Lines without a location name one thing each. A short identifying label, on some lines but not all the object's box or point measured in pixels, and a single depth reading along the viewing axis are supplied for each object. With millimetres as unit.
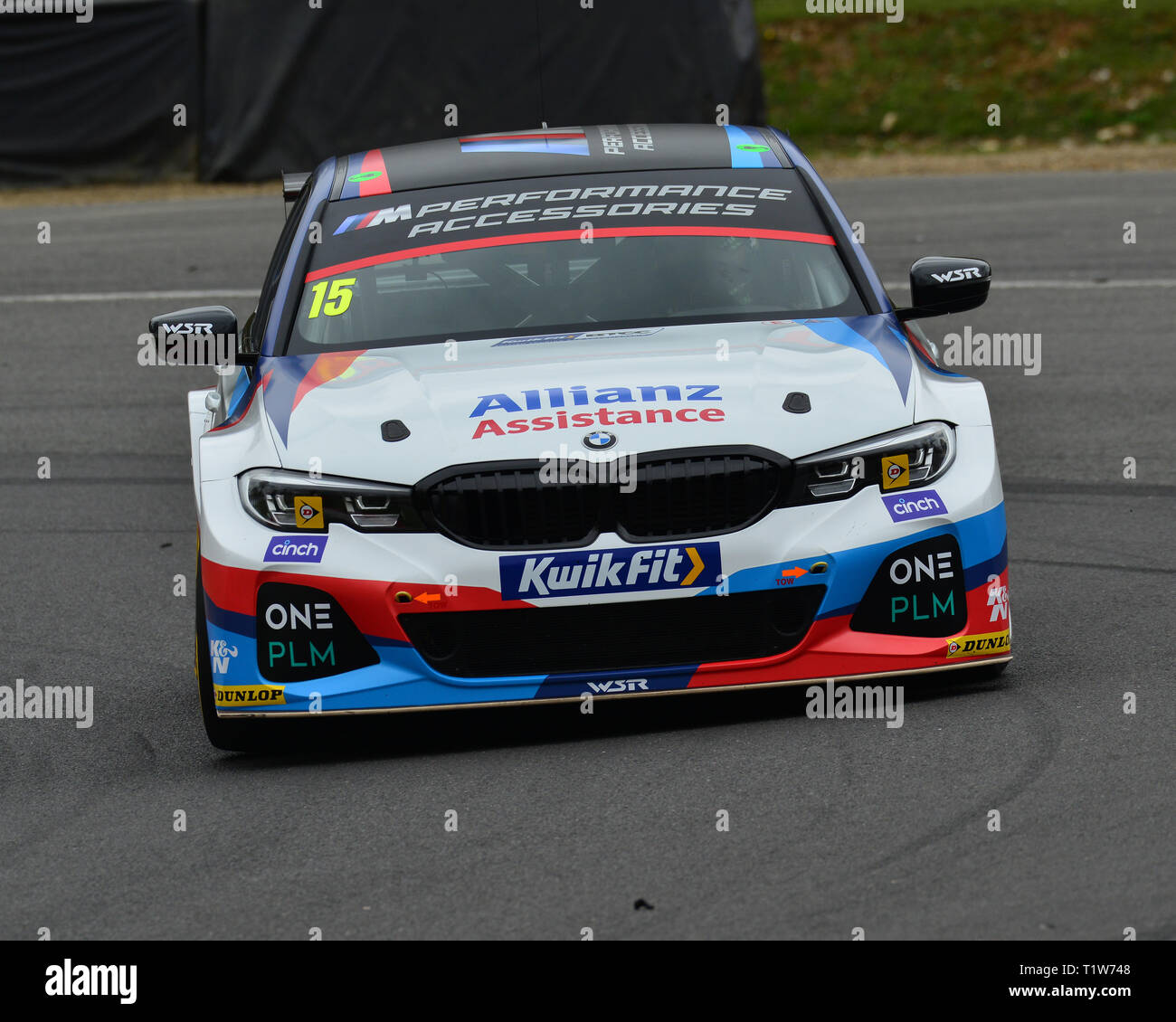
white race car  9695
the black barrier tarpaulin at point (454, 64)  42500
